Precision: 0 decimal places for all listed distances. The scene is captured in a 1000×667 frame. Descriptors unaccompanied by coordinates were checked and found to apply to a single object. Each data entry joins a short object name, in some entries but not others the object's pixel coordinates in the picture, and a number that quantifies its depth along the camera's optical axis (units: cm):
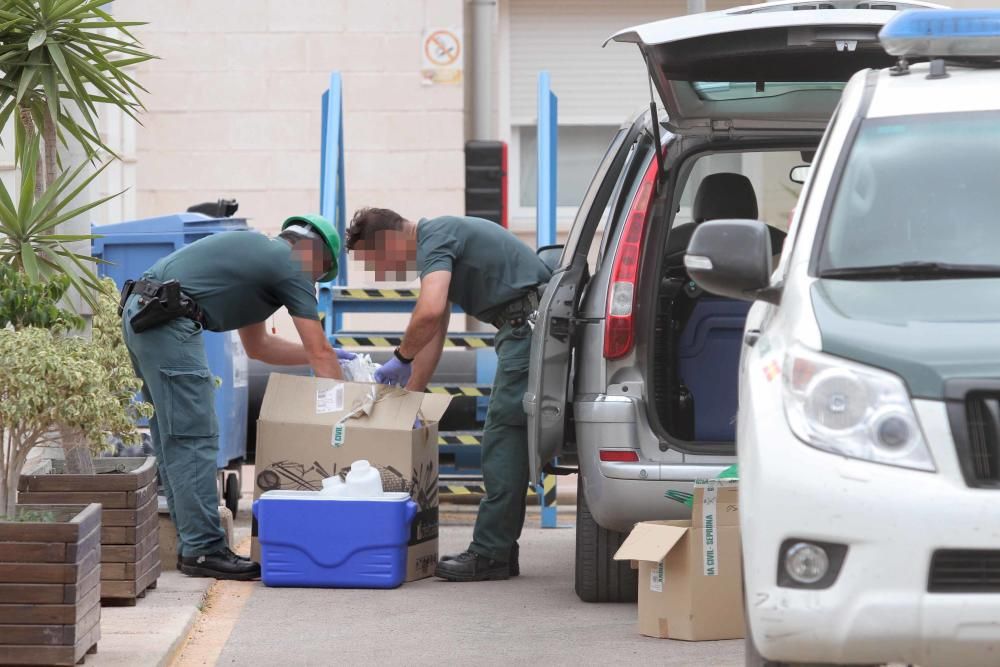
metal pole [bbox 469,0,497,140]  3181
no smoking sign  3228
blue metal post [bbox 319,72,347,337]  2167
